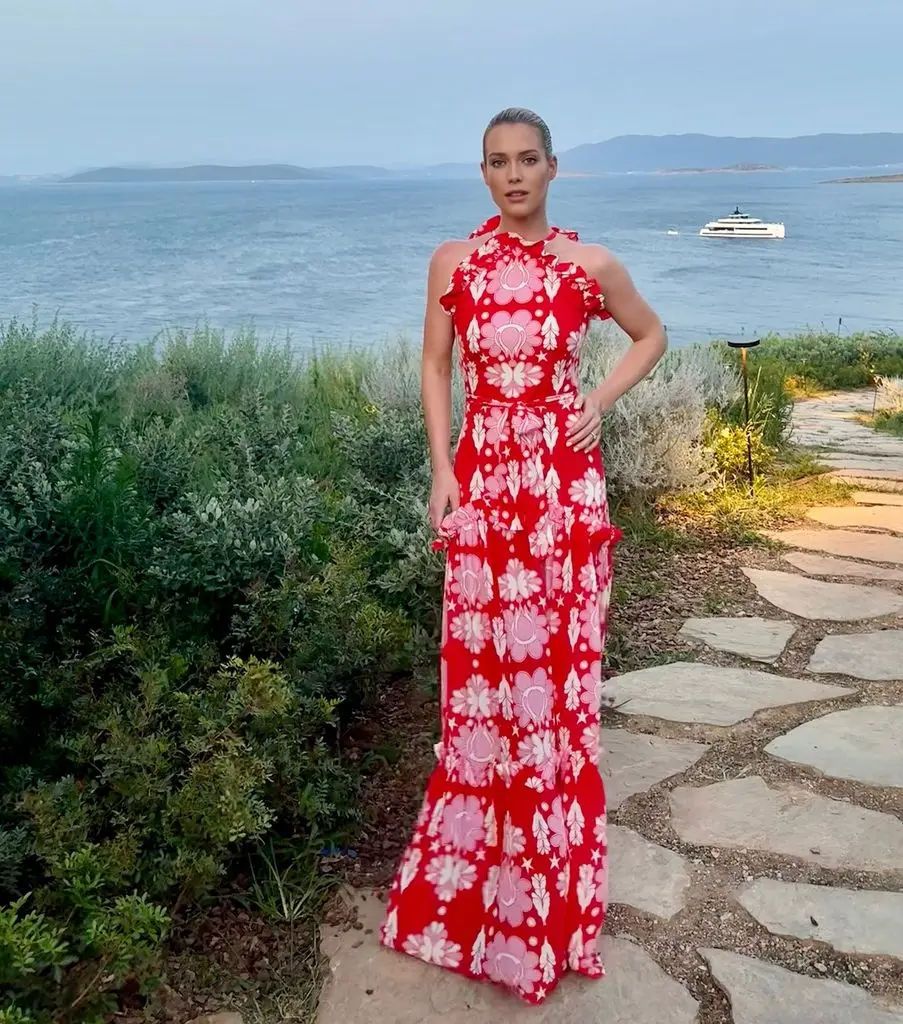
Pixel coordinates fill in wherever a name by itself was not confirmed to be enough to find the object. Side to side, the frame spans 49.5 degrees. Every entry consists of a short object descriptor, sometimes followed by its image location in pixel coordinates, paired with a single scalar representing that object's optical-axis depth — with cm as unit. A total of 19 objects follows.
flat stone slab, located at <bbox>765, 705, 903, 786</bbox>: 317
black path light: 595
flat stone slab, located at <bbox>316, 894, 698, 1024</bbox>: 224
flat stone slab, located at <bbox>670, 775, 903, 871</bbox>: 277
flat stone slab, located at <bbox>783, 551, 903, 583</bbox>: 491
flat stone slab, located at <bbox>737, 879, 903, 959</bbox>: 242
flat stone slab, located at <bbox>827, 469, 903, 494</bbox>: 646
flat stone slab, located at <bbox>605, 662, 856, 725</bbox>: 359
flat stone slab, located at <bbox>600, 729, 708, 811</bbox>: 312
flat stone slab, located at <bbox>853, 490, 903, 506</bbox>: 609
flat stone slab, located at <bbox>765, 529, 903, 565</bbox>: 518
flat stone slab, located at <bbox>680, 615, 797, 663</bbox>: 410
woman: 220
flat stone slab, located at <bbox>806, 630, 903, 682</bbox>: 388
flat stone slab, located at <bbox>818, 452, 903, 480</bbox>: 685
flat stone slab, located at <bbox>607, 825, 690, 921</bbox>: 259
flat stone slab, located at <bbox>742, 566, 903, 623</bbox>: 447
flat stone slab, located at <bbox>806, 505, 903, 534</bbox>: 565
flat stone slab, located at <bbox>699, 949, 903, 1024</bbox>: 220
